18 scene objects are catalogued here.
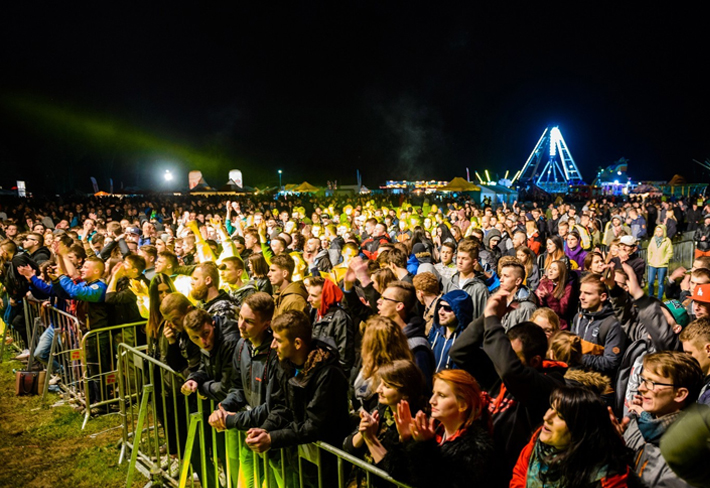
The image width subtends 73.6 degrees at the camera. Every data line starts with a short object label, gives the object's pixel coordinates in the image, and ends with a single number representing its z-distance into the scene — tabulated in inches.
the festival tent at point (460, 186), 1206.9
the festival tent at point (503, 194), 1459.2
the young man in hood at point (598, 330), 147.4
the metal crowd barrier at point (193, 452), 119.6
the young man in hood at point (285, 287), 187.1
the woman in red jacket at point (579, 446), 79.4
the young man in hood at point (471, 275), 199.8
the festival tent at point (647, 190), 1717.5
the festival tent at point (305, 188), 1440.3
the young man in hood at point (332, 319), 167.8
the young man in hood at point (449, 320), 140.9
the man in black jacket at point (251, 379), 127.7
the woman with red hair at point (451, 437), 87.1
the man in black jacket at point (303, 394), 117.3
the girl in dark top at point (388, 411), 97.9
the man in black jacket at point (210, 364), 148.6
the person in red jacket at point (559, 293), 213.0
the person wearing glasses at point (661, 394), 95.0
